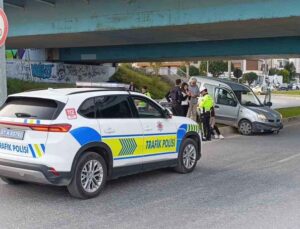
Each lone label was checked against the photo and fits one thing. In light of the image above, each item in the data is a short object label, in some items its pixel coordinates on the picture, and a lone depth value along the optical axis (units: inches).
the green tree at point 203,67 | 4179.6
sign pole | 378.3
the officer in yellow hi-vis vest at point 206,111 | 572.1
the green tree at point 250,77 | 4264.3
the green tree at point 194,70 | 3934.5
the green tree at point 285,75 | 4797.7
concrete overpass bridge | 663.1
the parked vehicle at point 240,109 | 655.1
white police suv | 257.6
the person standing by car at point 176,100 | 606.5
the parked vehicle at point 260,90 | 2614.2
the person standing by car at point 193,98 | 621.9
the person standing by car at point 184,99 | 610.9
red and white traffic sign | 356.5
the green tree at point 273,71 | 4800.2
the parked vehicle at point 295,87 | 4158.5
